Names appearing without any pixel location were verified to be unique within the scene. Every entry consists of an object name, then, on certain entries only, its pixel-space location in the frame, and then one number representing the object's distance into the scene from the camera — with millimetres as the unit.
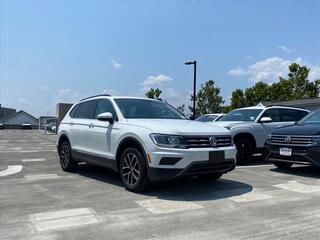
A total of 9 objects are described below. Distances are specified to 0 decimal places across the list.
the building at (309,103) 18678
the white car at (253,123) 7164
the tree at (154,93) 31524
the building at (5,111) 74015
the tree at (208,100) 29955
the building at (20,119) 64436
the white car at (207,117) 10569
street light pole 20286
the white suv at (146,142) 4202
